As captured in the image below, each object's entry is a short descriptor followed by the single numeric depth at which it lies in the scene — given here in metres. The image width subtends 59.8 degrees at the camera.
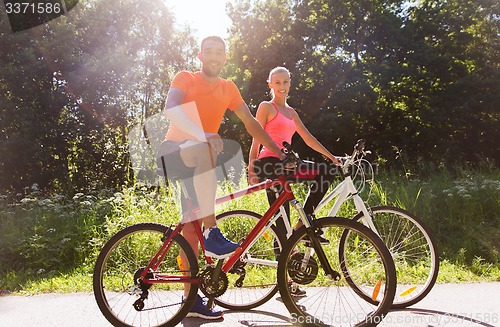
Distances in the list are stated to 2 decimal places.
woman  3.53
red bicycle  2.78
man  2.92
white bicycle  3.34
